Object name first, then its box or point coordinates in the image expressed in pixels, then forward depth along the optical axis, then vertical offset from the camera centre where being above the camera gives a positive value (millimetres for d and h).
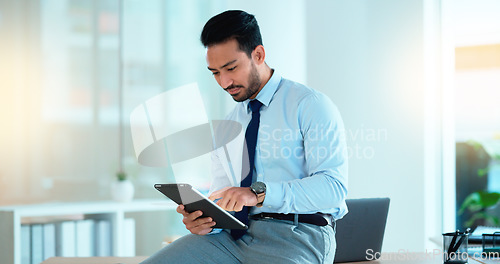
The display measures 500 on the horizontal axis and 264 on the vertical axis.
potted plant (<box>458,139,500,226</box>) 4477 -473
